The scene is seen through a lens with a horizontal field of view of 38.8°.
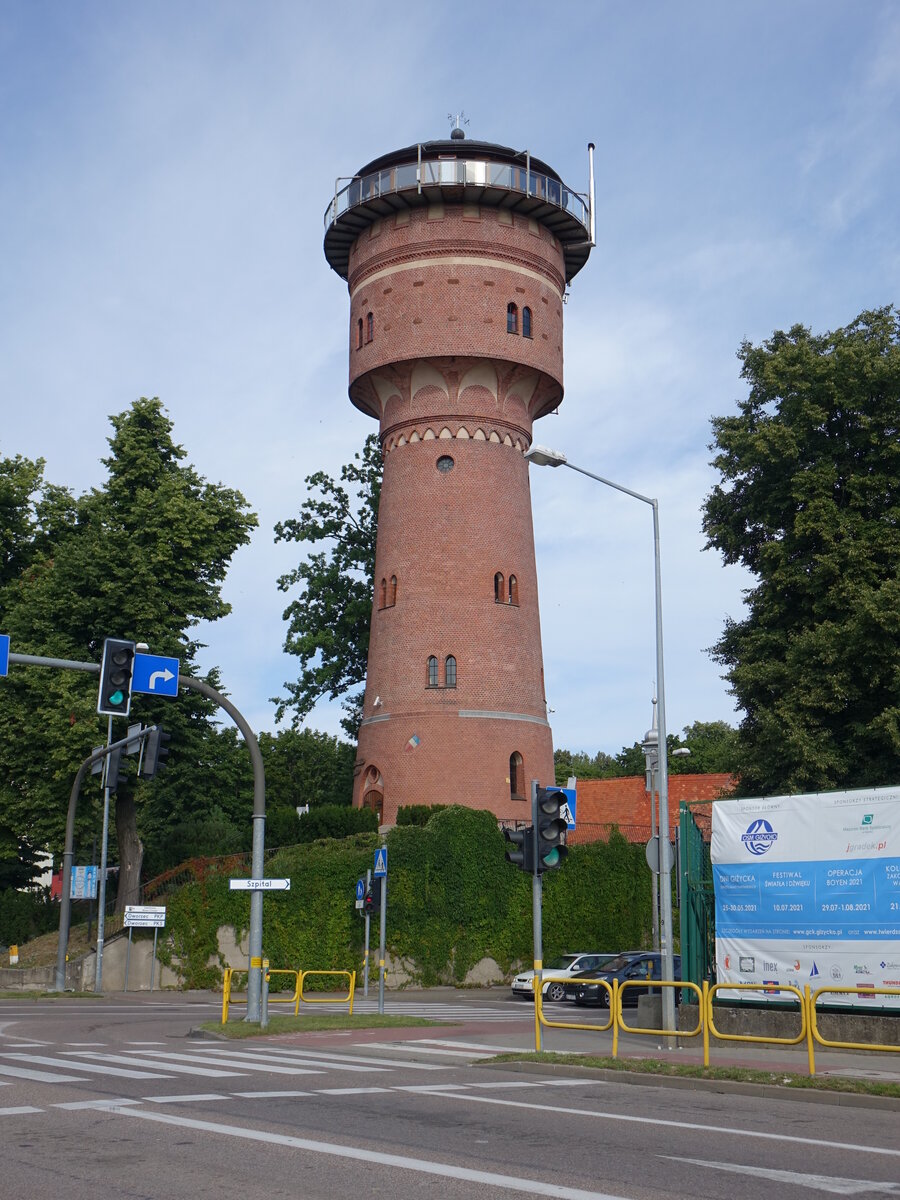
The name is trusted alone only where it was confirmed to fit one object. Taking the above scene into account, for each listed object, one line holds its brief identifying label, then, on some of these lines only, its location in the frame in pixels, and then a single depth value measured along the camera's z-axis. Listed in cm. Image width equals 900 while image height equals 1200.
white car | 3112
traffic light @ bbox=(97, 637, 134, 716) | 1745
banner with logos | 1558
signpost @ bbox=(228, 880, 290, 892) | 2009
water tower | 3784
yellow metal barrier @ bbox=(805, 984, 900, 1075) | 1241
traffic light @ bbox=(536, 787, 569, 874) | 1631
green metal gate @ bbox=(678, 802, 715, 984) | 1823
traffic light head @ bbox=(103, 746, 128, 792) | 2927
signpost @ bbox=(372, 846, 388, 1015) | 2584
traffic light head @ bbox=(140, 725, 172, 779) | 2064
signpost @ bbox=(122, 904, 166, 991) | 3338
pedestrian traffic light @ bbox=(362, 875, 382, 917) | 2930
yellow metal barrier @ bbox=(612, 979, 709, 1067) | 1364
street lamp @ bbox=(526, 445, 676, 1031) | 1709
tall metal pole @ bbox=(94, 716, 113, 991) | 3228
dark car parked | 2992
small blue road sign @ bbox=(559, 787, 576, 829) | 1700
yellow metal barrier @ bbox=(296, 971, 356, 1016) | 2282
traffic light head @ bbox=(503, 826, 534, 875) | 1636
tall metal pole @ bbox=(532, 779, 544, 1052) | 1538
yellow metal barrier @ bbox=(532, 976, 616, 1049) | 1468
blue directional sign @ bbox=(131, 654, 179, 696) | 1925
